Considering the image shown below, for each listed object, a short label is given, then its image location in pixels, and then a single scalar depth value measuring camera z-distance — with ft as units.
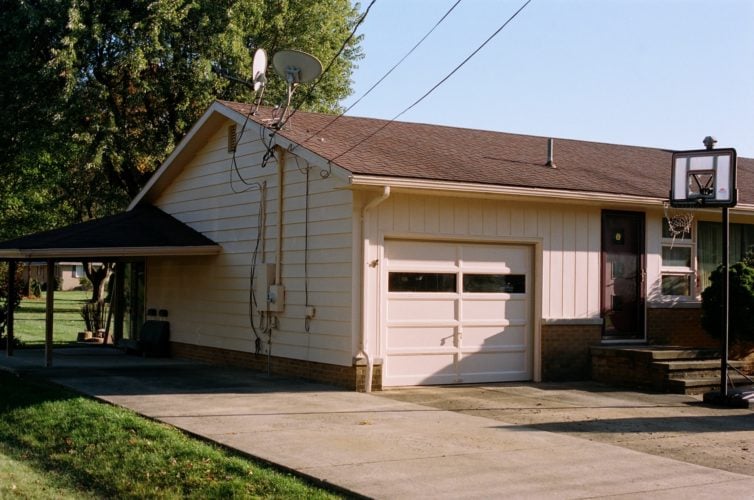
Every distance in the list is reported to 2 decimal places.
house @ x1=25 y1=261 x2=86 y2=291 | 215.72
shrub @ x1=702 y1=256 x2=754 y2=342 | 46.78
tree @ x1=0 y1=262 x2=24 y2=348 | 57.65
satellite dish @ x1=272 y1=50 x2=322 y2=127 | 46.24
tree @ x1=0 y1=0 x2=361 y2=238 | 76.64
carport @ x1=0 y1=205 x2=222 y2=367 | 51.44
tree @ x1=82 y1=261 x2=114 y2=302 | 104.63
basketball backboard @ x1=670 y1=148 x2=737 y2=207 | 41.11
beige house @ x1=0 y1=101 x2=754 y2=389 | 43.62
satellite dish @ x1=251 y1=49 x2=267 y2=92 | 49.21
